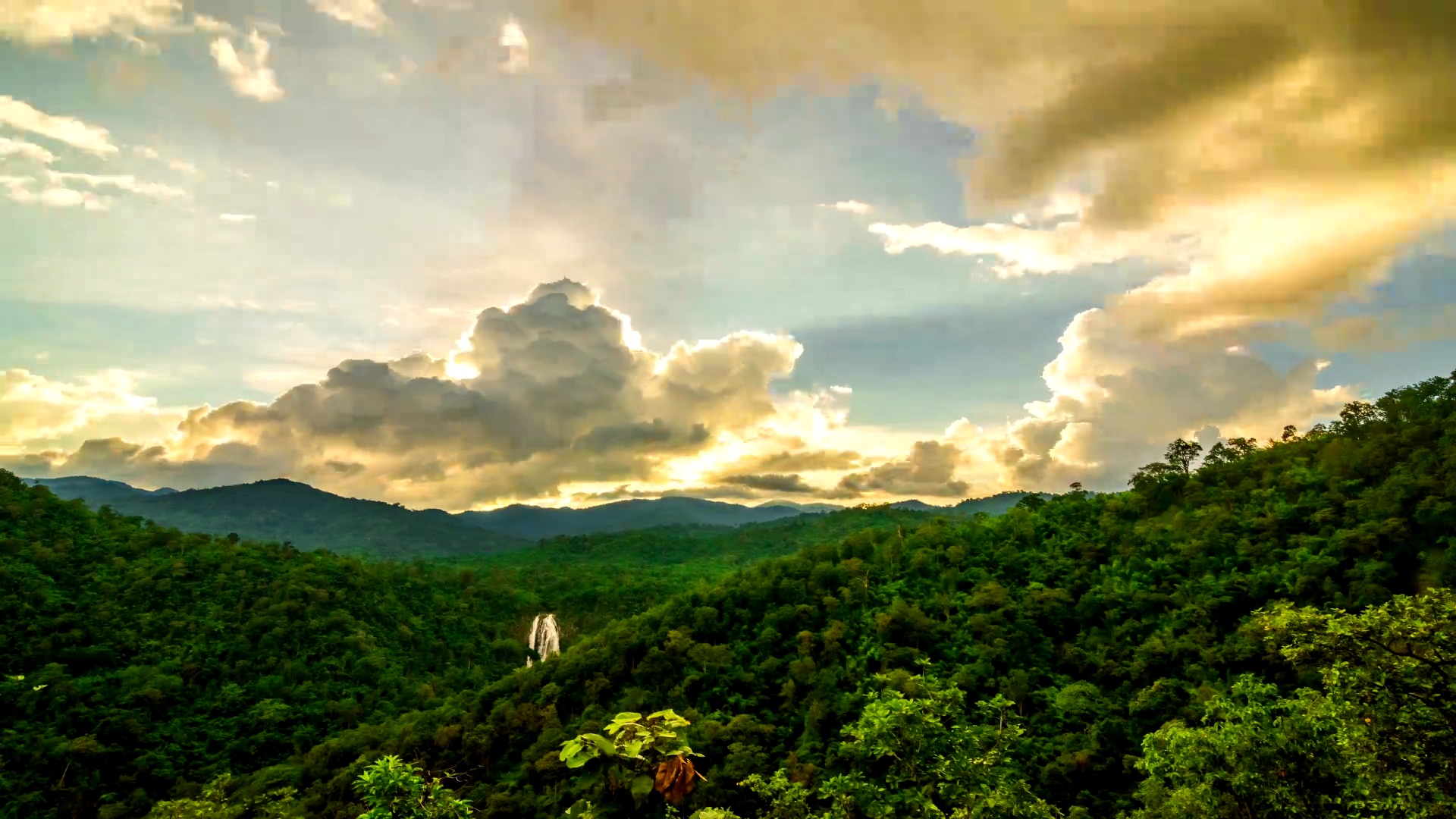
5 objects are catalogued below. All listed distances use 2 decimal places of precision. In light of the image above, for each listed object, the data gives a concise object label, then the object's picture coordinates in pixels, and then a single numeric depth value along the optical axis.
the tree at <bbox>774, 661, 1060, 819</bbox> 14.09
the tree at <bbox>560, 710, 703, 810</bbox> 10.03
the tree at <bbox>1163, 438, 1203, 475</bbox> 62.00
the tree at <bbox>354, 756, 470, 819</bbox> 9.37
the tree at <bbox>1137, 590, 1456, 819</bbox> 11.80
